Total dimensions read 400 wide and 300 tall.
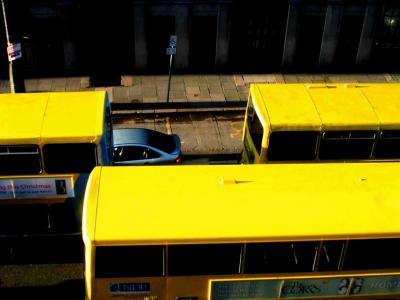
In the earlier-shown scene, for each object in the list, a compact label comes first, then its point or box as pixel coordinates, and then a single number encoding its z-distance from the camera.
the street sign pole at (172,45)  19.53
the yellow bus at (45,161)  12.30
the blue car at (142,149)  15.21
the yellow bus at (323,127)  13.23
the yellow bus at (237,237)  9.77
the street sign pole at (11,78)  18.75
